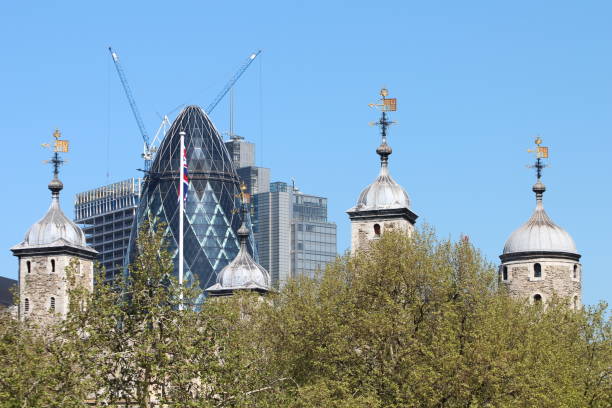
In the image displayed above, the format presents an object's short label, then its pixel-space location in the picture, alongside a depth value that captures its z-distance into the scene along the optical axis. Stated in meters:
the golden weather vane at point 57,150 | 127.25
